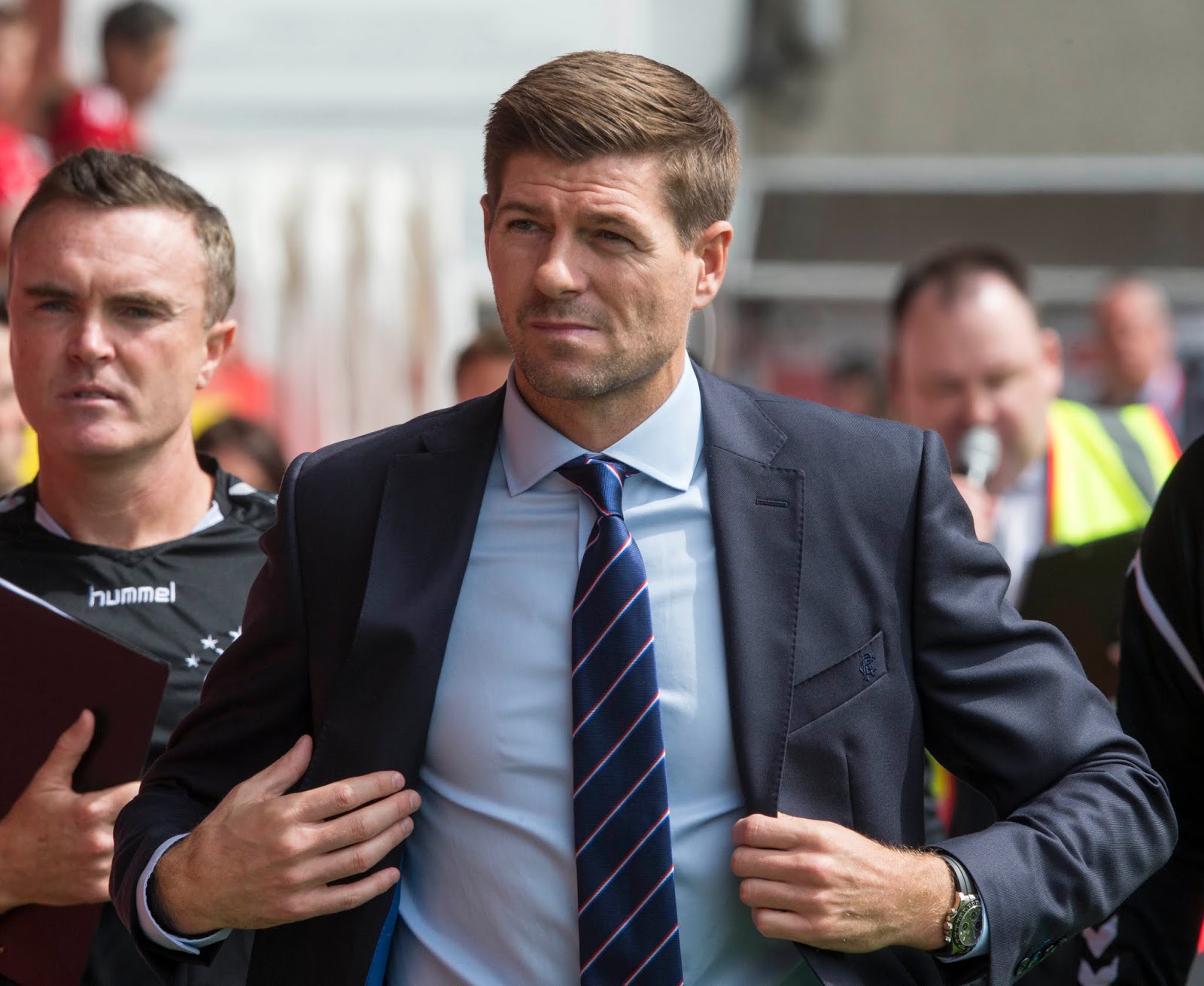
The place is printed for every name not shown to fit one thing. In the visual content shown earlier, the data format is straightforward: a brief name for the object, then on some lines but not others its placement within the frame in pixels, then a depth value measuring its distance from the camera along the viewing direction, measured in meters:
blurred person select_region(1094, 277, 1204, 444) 16.72
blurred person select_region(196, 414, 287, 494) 10.52
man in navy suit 4.23
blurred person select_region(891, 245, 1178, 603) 8.62
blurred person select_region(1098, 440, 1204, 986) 5.01
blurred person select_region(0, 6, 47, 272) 12.98
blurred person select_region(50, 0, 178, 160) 16.00
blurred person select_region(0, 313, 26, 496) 8.44
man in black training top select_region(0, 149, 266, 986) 5.84
